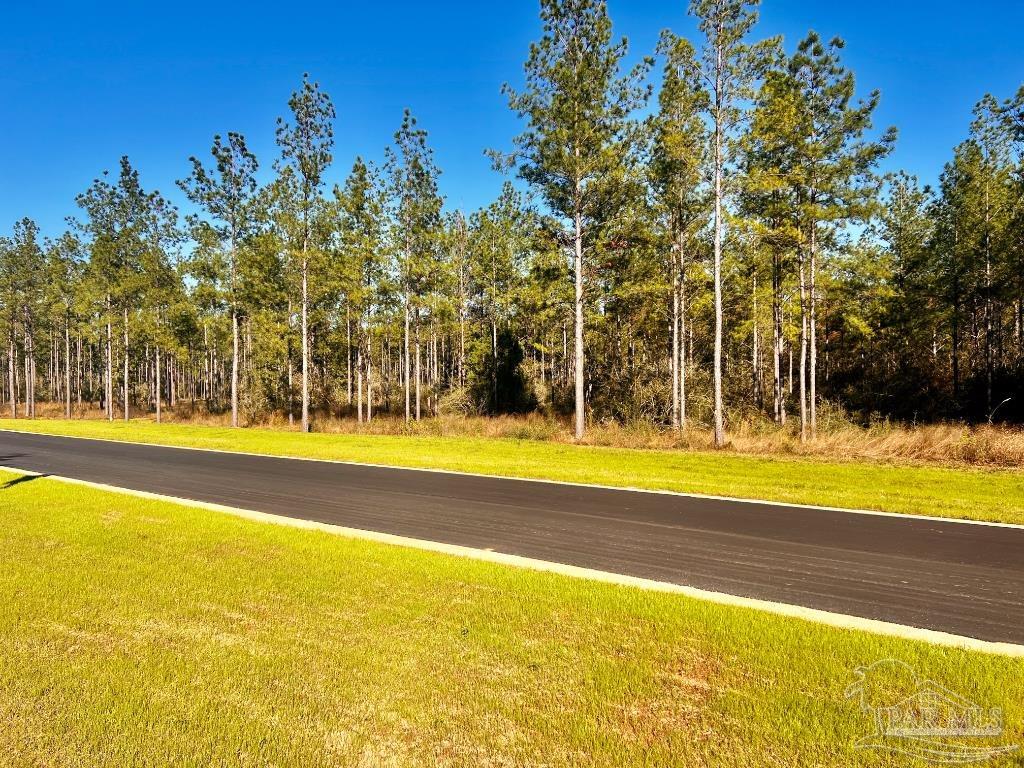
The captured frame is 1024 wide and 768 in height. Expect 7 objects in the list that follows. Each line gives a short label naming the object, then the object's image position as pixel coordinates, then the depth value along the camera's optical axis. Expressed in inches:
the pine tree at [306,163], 1002.1
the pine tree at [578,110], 702.5
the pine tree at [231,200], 1112.8
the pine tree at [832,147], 729.6
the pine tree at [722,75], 612.4
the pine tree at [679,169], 650.8
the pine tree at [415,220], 1034.1
